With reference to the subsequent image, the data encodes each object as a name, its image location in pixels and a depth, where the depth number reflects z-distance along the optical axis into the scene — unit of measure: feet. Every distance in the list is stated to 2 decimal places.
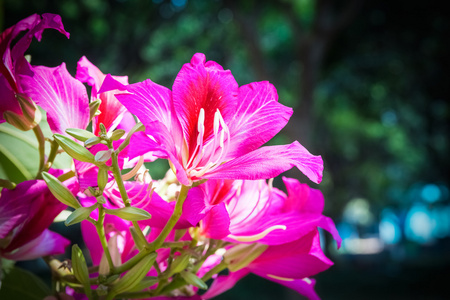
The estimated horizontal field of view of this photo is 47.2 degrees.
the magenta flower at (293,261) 1.69
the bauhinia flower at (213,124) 1.34
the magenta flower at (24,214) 1.43
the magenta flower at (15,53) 1.40
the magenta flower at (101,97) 1.60
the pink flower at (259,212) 1.52
